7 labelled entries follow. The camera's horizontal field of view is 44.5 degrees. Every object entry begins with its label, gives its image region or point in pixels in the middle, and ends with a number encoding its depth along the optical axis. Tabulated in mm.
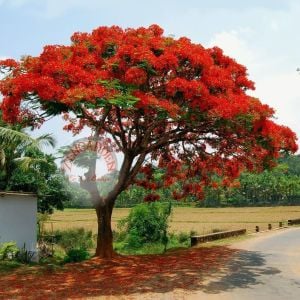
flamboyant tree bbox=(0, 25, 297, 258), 10937
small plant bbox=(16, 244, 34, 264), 14519
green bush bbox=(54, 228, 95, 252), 23908
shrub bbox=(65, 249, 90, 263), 15061
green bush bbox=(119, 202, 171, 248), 21737
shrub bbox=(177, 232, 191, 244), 24057
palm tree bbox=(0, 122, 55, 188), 15084
